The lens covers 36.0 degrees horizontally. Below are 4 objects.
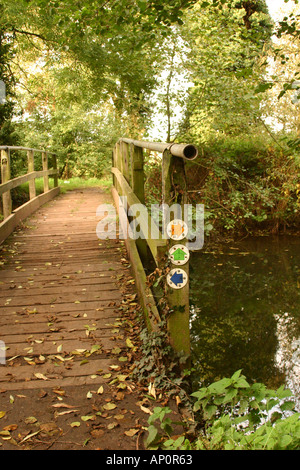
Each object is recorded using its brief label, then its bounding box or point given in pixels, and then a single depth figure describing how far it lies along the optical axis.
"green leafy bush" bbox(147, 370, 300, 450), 2.21
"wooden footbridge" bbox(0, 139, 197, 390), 3.13
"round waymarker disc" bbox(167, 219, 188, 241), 3.03
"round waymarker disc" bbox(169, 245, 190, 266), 3.04
